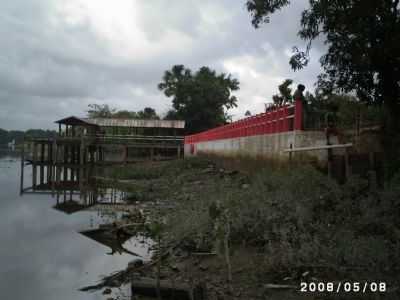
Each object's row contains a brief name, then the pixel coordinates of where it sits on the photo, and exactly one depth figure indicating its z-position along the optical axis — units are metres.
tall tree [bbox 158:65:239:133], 40.41
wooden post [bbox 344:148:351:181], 7.01
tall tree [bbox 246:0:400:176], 6.16
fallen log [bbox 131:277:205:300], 3.94
